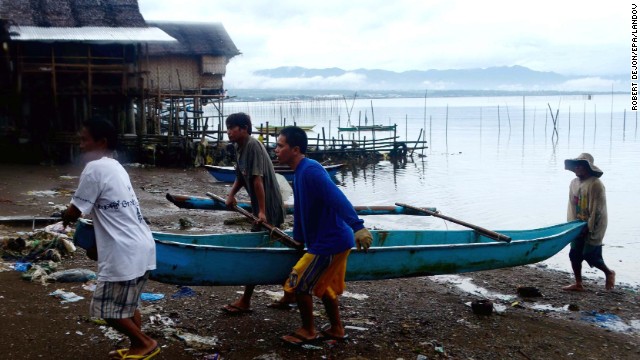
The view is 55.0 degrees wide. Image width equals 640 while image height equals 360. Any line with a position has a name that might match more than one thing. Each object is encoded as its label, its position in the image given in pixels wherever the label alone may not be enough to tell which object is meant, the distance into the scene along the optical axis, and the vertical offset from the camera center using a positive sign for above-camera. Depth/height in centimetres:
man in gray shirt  504 -55
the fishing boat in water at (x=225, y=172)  1748 -168
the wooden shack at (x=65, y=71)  1781 +126
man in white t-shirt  346 -64
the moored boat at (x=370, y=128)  3370 -86
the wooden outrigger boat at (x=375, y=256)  460 -123
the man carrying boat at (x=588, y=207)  624 -98
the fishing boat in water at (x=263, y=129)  2312 -68
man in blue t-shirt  418 -79
